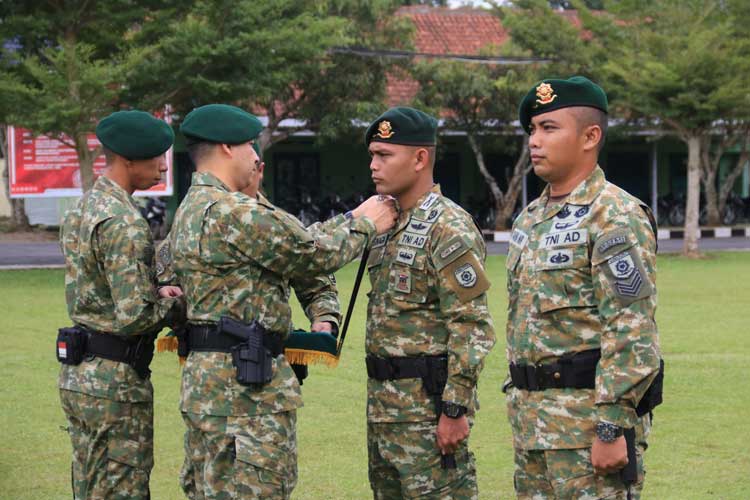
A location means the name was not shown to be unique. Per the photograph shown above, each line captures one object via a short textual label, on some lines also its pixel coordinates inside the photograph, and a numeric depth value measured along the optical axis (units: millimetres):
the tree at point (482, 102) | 25297
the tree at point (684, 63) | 19484
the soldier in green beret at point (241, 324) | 3895
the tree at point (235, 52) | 16688
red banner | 20094
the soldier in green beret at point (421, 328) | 4137
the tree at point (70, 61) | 15607
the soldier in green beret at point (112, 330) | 4434
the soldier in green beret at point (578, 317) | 3426
